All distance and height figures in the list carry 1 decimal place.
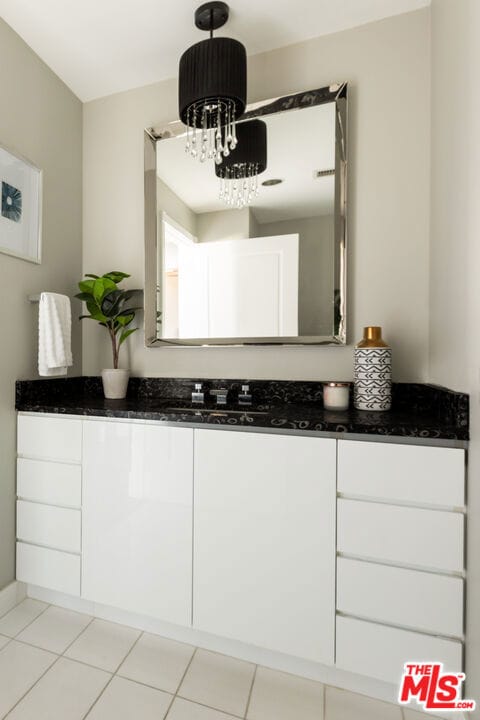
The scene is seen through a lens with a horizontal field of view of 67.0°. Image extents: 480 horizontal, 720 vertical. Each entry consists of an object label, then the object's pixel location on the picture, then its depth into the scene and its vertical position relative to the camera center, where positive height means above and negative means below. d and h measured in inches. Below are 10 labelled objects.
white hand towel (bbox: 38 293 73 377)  62.7 +3.3
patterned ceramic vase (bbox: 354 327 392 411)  54.1 -2.5
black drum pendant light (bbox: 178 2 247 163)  54.9 +42.6
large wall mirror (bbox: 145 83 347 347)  61.9 +23.1
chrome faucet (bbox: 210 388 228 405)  63.9 -7.0
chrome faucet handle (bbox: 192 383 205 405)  65.2 -7.0
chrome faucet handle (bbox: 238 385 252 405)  63.4 -7.0
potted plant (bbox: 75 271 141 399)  66.4 +8.2
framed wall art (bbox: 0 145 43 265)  60.4 +25.9
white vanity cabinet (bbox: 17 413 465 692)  41.5 -24.1
